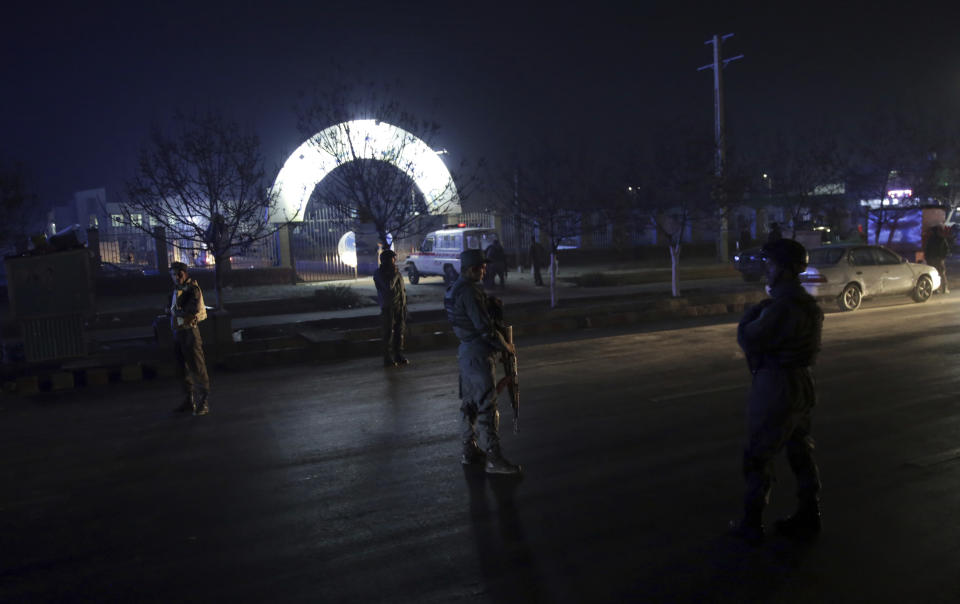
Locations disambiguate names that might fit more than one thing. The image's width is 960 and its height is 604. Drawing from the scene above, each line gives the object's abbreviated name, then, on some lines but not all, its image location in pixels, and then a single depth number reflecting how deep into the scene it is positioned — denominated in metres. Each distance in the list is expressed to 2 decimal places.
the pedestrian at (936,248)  19.97
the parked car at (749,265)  24.78
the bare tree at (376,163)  20.66
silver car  17.12
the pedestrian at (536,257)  26.61
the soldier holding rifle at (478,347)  6.12
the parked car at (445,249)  27.17
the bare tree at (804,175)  27.88
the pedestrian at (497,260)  25.34
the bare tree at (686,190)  21.17
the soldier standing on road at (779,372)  4.46
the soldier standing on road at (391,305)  12.27
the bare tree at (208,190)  17.73
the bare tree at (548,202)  22.82
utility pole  24.56
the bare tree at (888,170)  30.03
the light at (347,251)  30.47
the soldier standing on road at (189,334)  9.11
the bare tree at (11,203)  22.98
